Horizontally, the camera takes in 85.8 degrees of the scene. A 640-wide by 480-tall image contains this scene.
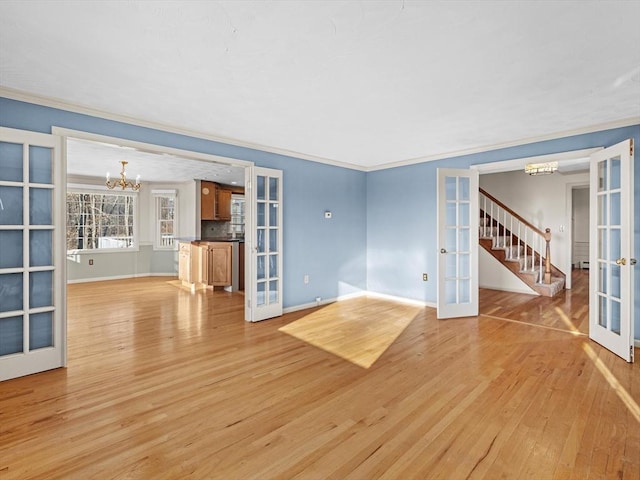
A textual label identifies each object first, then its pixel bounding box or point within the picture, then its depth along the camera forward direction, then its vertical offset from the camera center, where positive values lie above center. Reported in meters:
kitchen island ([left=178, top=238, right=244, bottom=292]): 7.02 -0.52
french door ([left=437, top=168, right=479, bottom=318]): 4.84 -0.05
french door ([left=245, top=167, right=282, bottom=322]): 4.64 -0.10
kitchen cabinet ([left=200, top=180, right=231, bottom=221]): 8.48 +0.91
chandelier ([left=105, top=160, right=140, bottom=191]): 6.13 +1.27
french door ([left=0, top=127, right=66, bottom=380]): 2.92 -0.13
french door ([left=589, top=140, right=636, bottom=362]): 3.29 -0.10
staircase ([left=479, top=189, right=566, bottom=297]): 6.62 -0.12
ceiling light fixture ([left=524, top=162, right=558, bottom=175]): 5.40 +1.14
